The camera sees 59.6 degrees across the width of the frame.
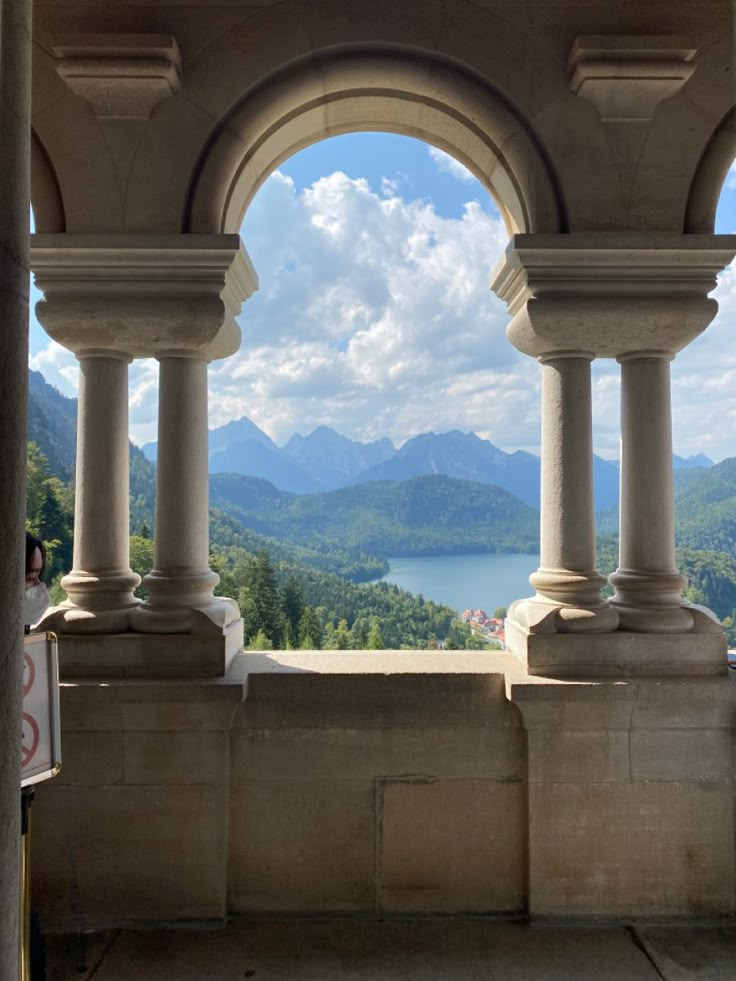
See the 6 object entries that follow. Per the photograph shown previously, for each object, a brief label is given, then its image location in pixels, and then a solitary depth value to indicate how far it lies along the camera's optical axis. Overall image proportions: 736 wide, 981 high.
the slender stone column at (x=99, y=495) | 3.06
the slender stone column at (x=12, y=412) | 1.45
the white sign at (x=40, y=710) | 2.10
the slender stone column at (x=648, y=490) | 3.10
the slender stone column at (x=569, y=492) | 3.07
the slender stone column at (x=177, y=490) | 3.09
